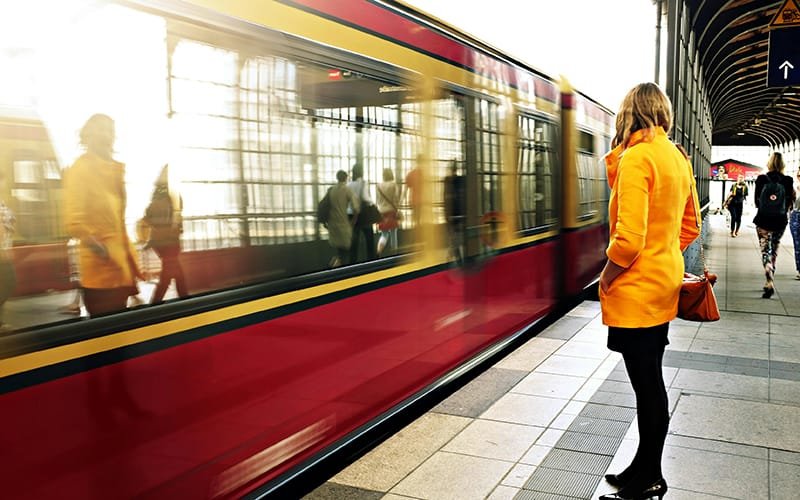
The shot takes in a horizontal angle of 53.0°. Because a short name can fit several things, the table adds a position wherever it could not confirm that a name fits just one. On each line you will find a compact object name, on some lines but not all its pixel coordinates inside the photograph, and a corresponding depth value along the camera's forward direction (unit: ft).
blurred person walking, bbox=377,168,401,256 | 15.78
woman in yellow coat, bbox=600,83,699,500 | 11.60
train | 8.57
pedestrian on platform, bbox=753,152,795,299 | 36.50
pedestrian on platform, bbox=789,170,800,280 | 38.83
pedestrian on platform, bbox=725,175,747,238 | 81.15
